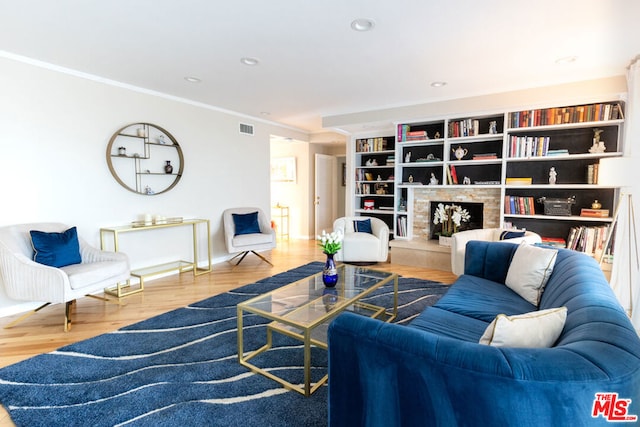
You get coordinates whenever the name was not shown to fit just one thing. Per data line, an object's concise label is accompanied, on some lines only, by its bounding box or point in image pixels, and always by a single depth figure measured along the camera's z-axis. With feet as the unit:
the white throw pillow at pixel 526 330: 3.67
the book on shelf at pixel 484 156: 14.45
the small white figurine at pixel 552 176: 13.35
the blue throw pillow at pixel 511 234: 11.29
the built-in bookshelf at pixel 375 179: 18.60
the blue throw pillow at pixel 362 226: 16.62
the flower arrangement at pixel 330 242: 8.91
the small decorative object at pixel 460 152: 15.30
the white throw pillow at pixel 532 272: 7.24
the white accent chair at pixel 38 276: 8.46
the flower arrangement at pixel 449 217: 15.70
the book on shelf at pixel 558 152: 12.86
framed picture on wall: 23.36
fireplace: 15.61
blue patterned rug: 5.42
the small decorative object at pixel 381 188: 19.08
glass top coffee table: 6.31
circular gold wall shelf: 12.37
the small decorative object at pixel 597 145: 12.39
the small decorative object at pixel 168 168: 13.96
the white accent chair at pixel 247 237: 14.85
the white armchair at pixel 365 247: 15.28
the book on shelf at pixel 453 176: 15.49
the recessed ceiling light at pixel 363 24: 7.55
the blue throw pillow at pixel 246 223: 15.80
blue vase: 8.80
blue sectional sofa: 2.77
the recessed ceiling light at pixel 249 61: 9.75
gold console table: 11.57
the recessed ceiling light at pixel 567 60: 9.87
